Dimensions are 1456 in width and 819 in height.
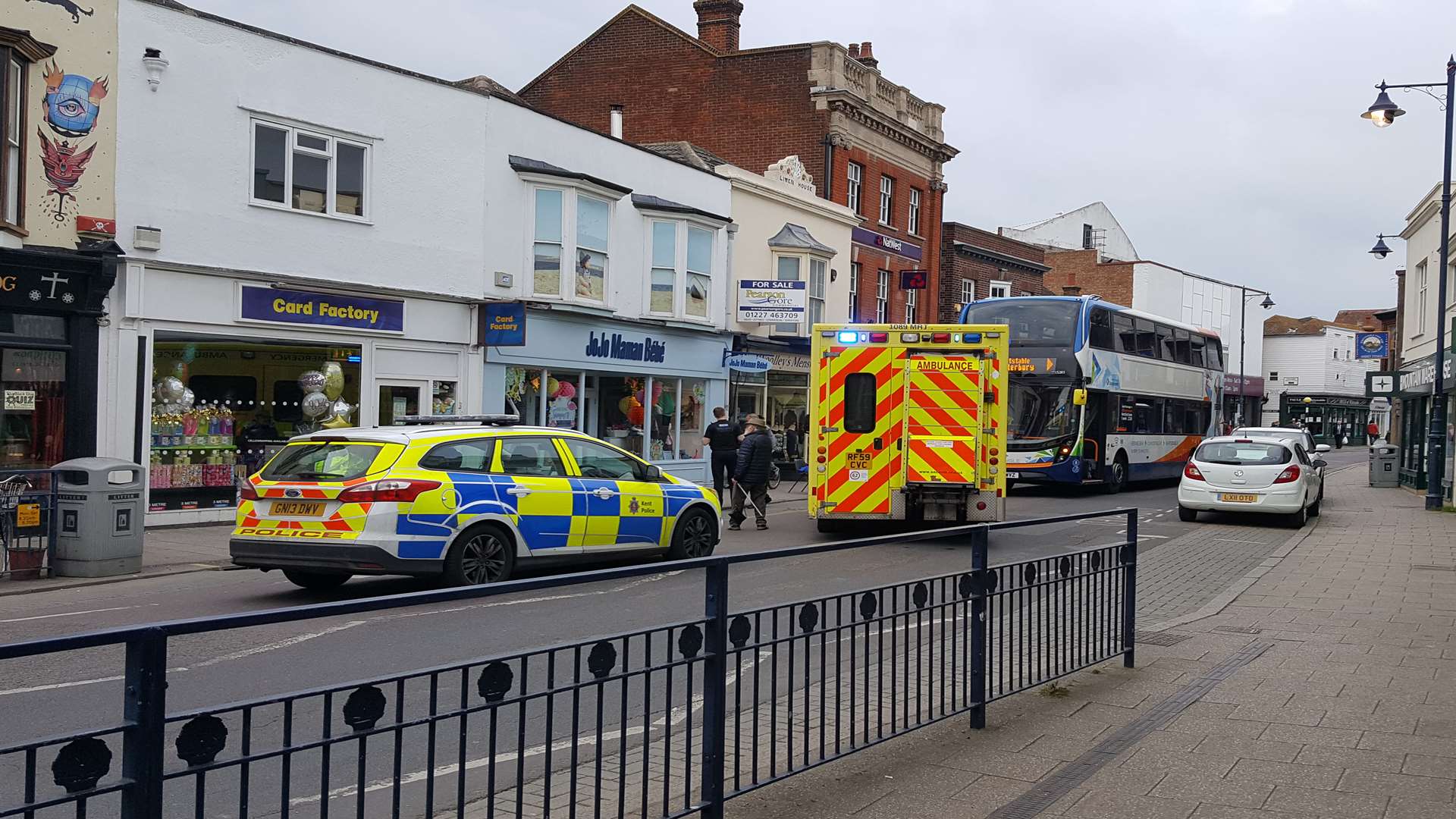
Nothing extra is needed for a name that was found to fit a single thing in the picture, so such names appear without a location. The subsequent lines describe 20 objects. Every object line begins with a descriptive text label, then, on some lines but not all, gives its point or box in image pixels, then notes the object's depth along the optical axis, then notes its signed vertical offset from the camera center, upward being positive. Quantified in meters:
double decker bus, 25.92 +0.64
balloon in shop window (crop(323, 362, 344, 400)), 19.16 +0.22
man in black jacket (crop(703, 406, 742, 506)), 20.14 -0.57
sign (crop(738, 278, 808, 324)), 28.81 +2.50
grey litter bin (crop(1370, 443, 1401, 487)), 34.19 -1.05
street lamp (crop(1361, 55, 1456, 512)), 23.59 +0.77
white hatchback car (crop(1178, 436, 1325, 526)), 20.59 -0.91
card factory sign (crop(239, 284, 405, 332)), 17.95 +1.28
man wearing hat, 18.70 -0.89
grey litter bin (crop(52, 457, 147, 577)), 12.04 -1.23
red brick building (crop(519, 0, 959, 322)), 35.38 +8.70
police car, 10.60 -0.95
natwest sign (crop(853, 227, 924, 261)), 35.88 +5.01
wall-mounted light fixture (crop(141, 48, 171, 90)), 16.47 +4.25
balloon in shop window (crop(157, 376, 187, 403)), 17.03 +0.01
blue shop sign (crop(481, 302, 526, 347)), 21.12 +1.29
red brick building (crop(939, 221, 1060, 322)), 42.78 +5.37
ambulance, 16.22 -0.12
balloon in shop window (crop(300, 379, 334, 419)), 18.84 -0.15
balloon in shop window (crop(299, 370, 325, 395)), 18.88 +0.18
